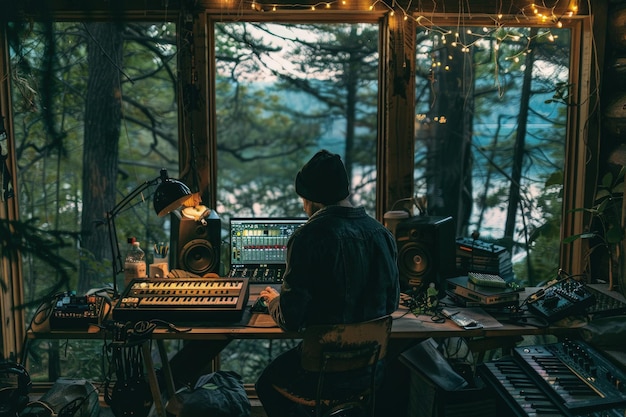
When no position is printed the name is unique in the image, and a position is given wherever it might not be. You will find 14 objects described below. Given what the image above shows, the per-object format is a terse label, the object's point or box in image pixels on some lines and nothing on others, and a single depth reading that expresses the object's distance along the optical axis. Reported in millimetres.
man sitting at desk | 2582
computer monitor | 3693
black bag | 2994
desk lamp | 3205
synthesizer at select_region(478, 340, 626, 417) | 2457
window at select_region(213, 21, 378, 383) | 5606
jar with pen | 3463
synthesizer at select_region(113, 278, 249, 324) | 2971
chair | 2531
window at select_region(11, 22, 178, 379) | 3867
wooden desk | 2883
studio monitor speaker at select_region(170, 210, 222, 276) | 3539
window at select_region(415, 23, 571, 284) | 4227
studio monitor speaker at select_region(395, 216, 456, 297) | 3445
